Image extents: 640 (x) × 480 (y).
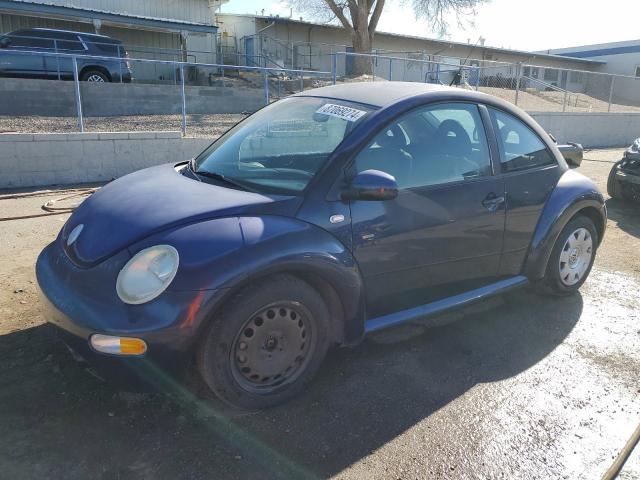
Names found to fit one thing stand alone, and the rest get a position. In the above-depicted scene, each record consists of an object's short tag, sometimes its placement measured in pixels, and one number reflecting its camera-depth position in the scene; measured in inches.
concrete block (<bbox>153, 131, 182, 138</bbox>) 366.2
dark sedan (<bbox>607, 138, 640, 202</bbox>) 278.8
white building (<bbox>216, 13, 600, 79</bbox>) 1062.1
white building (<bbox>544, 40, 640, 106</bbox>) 1728.6
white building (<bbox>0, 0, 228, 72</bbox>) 821.9
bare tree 1027.3
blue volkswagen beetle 92.4
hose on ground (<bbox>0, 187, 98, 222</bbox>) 247.8
